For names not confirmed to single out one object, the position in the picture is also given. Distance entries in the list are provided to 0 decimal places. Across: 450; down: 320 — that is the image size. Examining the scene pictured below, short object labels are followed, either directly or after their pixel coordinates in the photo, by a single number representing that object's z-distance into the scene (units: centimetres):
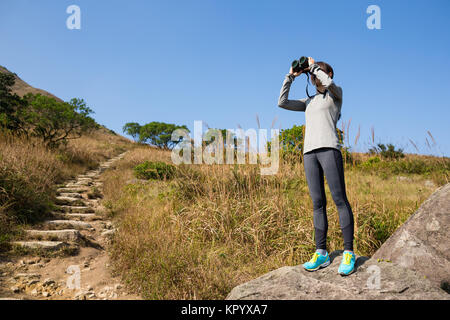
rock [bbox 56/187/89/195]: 769
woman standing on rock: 251
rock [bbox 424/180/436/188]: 846
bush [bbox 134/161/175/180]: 900
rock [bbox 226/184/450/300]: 227
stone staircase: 436
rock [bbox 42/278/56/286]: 346
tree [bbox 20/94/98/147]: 1185
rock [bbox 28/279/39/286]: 345
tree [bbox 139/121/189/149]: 3809
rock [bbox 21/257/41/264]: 398
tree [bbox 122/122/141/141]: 4647
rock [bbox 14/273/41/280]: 357
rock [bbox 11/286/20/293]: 324
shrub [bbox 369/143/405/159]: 1124
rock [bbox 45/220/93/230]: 528
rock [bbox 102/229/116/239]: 517
